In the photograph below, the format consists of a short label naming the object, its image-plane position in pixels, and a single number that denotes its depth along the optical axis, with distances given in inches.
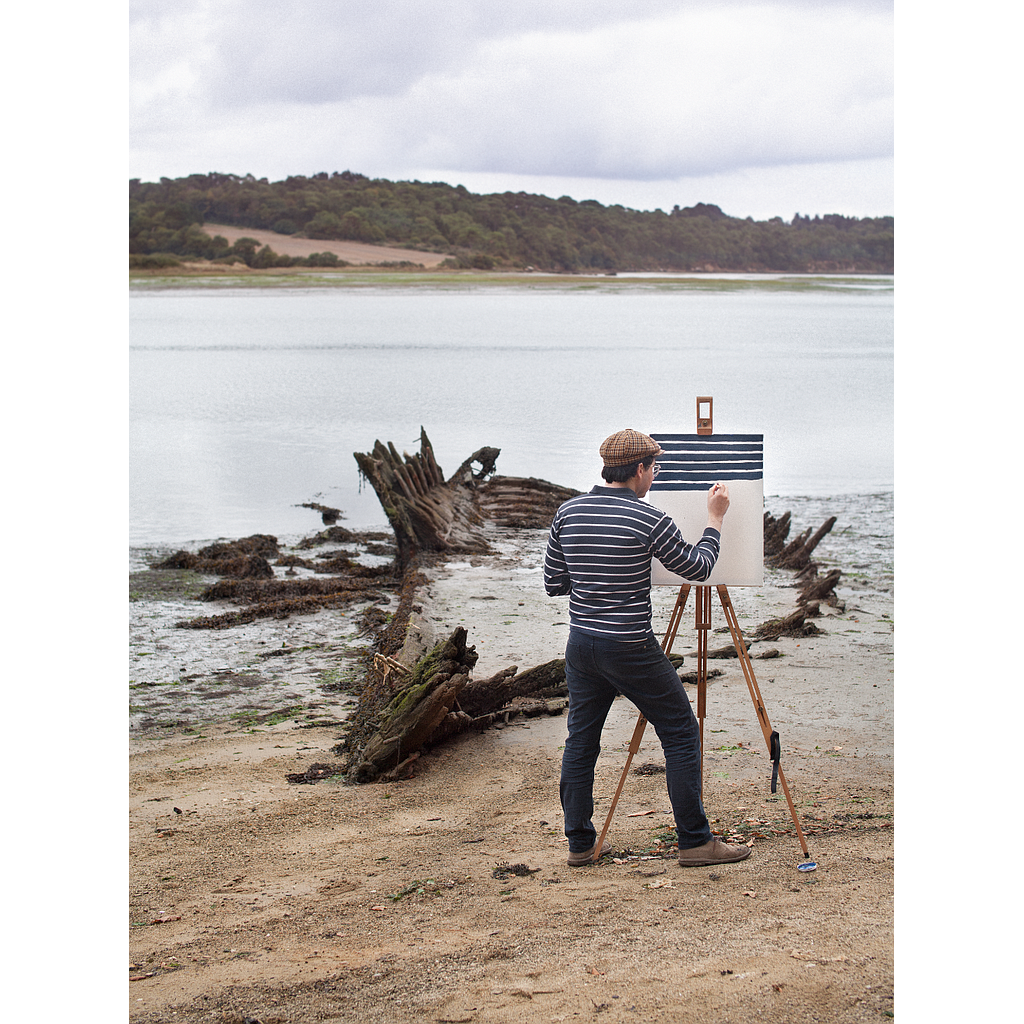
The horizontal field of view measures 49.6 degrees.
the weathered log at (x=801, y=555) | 443.2
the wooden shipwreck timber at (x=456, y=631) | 226.5
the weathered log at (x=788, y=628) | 320.2
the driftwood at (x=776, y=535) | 480.2
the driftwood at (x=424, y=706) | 223.8
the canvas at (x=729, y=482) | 169.0
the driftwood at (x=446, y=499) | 478.9
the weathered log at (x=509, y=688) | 251.8
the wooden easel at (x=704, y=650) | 165.3
